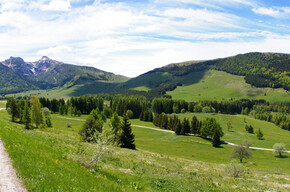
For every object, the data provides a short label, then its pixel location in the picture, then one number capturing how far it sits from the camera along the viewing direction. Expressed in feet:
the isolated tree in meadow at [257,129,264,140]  394.15
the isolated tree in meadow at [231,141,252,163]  251.19
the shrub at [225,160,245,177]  122.72
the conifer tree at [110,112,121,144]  275.65
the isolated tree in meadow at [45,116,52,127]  284.20
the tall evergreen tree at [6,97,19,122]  271.49
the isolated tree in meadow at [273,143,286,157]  280.92
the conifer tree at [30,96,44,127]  259.39
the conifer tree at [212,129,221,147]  323.94
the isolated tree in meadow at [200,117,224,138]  356.79
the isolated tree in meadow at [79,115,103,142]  213.50
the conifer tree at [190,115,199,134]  386.54
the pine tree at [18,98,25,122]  281.33
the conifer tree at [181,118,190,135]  380.76
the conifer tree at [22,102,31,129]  233.76
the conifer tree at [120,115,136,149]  217.77
